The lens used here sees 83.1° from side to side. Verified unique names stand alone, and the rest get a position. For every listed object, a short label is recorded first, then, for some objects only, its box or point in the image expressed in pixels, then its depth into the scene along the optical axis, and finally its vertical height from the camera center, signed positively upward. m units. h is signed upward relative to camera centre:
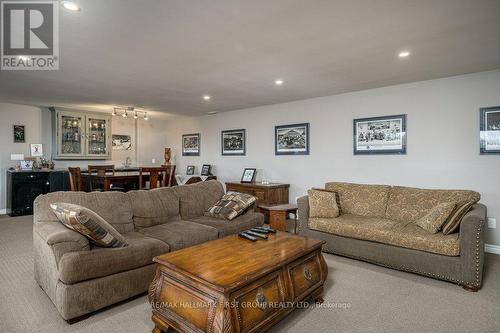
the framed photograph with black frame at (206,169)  7.02 -0.03
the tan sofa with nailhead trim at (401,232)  2.64 -0.73
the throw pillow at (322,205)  3.77 -0.52
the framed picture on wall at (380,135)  4.22 +0.48
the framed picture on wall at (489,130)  3.50 +0.44
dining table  4.66 -0.21
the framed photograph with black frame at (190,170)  7.47 -0.05
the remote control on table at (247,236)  2.51 -0.63
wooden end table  3.85 -0.67
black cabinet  5.62 -0.33
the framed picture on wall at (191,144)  7.45 +0.64
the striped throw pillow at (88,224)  2.08 -0.42
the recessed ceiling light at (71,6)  1.98 +1.17
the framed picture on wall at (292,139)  5.31 +0.54
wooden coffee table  1.66 -0.78
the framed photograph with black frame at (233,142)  6.36 +0.59
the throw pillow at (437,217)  2.96 -0.55
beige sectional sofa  2.05 -0.66
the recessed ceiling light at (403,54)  2.92 +1.18
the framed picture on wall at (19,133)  5.99 +0.79
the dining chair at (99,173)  4.82 -0.07
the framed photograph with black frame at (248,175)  5.93 -0.16
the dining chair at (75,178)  4.81 -0.16
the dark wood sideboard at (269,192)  5.24 -0.47
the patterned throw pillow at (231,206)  3.56 -0.50
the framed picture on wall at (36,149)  6.20 +0.46
